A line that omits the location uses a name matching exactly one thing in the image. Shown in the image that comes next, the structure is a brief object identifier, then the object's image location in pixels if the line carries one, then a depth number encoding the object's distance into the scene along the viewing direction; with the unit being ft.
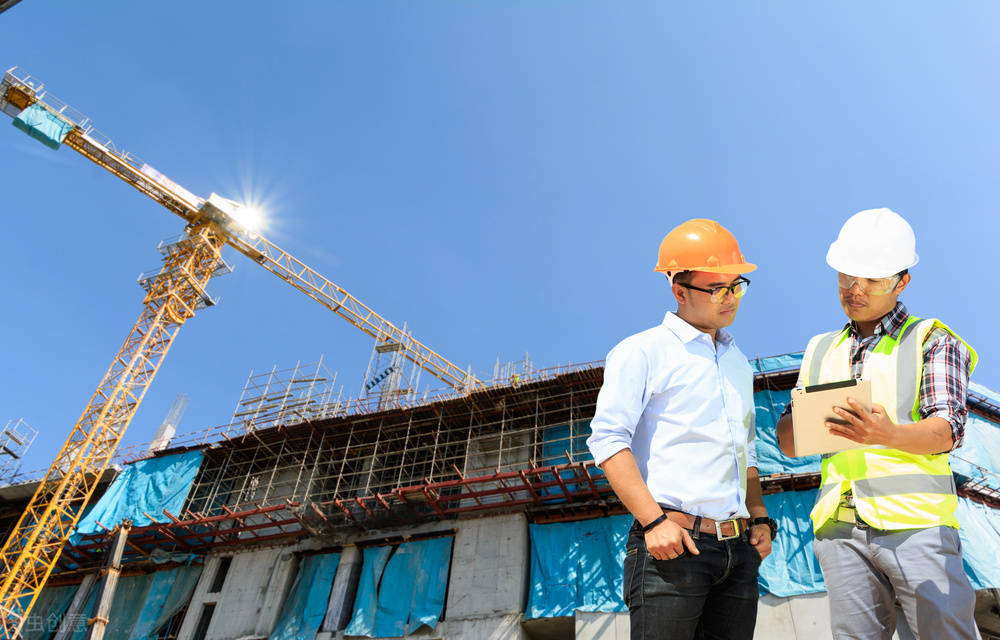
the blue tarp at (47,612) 80.67
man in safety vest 8.26
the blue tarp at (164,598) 73.10
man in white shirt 8.09
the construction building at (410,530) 58.59
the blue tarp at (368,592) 63.98
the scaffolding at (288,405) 92.58
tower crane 83.46
